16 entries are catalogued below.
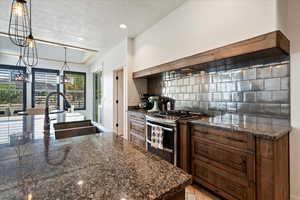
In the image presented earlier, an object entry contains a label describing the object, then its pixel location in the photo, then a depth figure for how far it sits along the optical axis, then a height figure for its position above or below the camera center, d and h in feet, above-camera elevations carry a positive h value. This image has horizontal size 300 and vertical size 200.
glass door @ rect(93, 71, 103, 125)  18.28 +0.25
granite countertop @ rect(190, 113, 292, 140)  4.25 -0.93
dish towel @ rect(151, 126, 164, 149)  7.42 -2.02
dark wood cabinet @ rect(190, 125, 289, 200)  4.17 -2.19
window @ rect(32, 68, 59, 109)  17.87 +1.80
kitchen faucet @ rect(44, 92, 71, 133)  4.59 -0.69
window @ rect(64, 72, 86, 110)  20.45 +1.37
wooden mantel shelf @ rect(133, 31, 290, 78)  4.59 +1.86
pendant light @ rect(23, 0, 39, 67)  6.66 +2.74
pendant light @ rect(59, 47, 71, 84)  12.98 +1.76
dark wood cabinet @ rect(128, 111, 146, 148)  9.42 -2.00
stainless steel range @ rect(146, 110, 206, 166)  6.74 -1.45
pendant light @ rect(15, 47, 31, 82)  10.61 +1.68
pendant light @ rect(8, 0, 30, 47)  4.48 +4.95
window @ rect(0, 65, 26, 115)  15.98 +0.91
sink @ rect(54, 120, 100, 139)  5.17 -1.16
